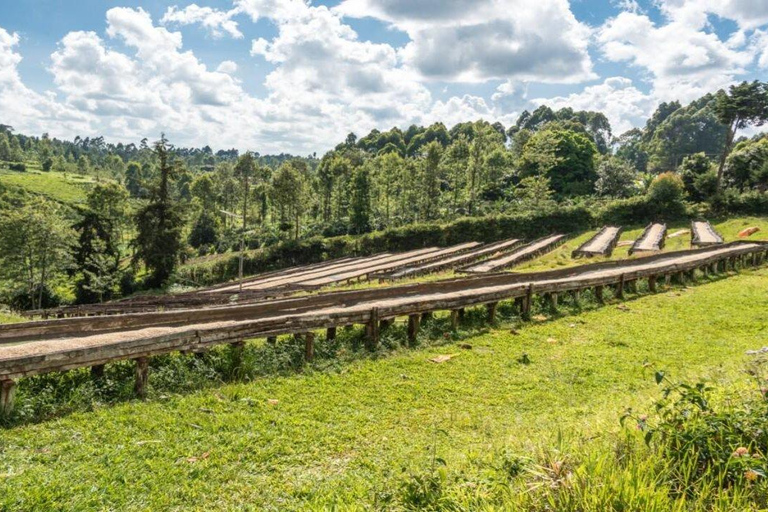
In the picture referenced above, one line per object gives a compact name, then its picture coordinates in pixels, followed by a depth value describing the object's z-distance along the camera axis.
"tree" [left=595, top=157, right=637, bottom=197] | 62.50
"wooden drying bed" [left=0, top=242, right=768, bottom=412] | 7.16
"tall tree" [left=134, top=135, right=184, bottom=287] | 46.12
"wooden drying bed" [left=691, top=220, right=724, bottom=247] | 28.98
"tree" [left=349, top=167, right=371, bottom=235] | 65.31
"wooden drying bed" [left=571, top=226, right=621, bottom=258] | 30.13
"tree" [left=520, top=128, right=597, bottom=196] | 70.44
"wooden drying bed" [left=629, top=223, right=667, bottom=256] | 29.54
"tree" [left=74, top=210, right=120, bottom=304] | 43.79
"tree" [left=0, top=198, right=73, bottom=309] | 40.75
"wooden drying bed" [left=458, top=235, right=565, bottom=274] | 27.77
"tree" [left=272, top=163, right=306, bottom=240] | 63.38
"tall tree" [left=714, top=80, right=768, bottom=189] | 47.00
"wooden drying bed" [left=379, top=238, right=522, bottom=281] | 31.17
